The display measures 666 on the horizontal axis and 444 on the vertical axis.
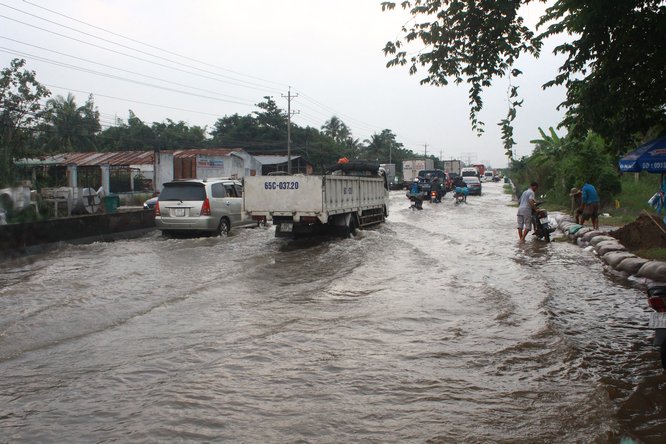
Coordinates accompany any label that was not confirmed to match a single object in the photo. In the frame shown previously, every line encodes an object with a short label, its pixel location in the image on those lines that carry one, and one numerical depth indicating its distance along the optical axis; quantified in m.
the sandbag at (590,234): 14.80
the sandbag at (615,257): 11.53
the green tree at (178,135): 56.72
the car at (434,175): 42.77
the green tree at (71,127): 45.81
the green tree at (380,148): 85.69
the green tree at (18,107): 24.12
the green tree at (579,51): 6.73
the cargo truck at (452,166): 65.94
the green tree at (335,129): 81.75
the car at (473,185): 46.84
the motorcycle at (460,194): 34.50
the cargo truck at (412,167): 60.07
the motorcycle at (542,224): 16.12
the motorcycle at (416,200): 29.06
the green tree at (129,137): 52.84
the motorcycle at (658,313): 5.02
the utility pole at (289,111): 46.31
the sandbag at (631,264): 10.73
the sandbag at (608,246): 12.64
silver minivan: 15.26
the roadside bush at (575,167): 24.23
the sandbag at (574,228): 16.39
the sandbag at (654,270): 9.66
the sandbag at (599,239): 13.83
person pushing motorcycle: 16.00
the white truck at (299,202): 14.48
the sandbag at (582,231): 15.68
